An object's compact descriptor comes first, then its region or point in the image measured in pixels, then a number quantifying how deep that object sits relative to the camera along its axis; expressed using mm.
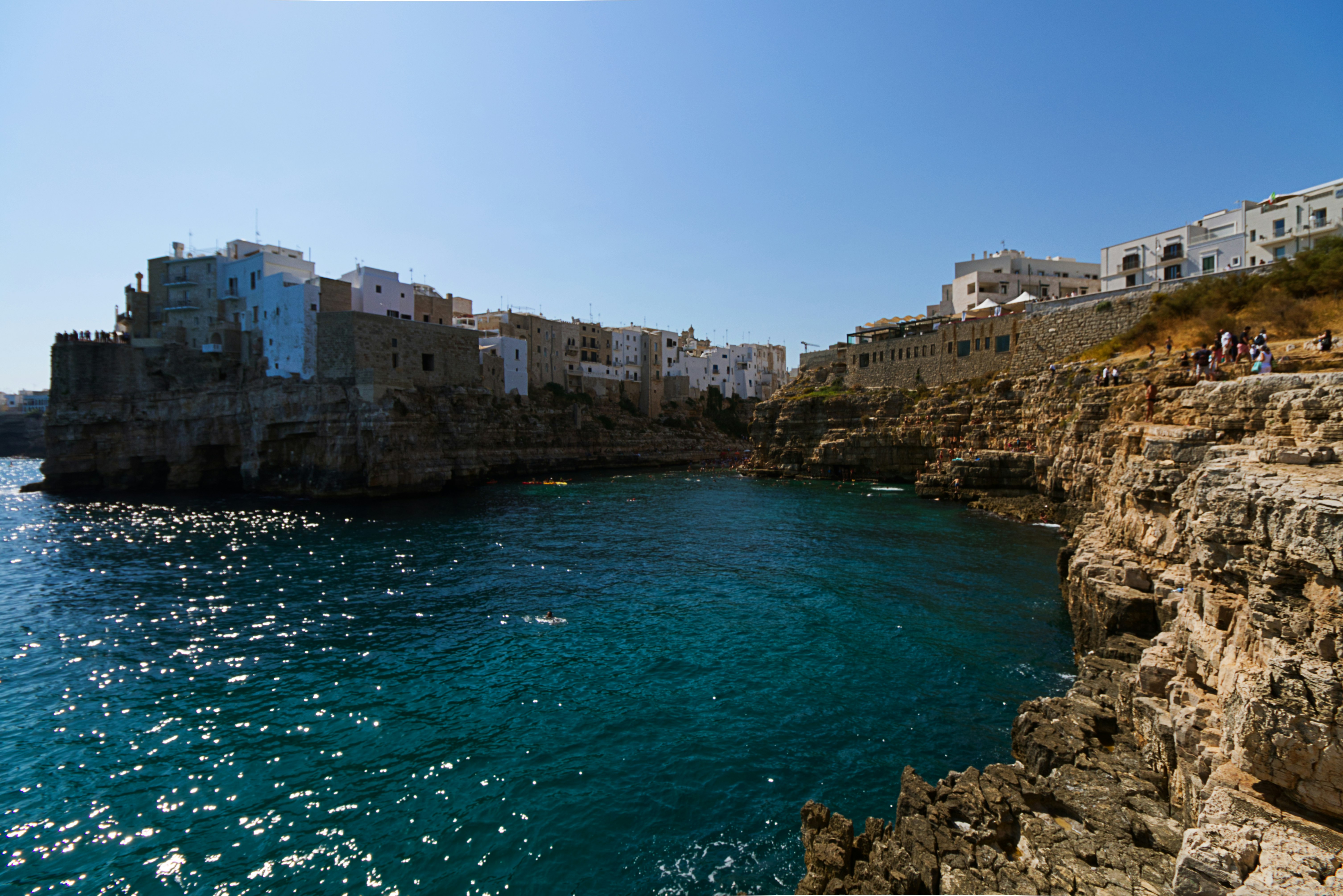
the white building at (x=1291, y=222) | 36906
